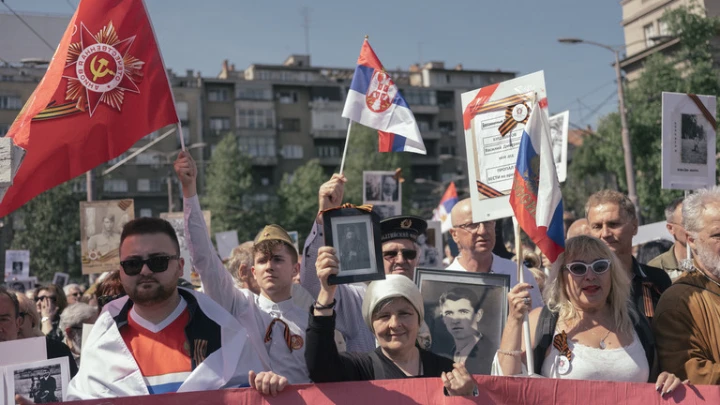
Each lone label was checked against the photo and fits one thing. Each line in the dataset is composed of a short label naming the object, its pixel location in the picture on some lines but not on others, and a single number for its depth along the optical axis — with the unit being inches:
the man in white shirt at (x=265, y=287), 178.2
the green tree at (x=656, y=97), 1181.1
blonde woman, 157.5
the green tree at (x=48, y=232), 2057.1
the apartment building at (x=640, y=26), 1894.7
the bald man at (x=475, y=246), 230.4
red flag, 178.4
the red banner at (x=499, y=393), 152.8
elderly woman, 151.9
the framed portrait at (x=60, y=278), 680.2
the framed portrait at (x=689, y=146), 285.6
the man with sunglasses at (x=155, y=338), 147.9
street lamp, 935.7
